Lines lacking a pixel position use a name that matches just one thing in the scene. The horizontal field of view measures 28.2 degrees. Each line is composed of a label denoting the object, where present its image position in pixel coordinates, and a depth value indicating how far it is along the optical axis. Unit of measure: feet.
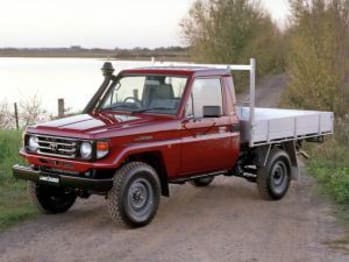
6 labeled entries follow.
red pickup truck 27.53
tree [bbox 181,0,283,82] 133.39
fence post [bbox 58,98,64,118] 61.35
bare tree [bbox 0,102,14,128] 61.23
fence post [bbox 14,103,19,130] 61.84
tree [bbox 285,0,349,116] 96.32
